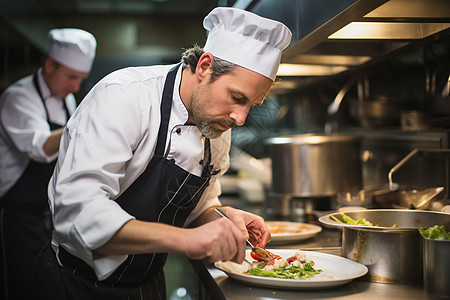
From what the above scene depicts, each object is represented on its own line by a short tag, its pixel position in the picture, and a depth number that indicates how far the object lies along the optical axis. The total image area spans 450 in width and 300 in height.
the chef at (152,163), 1.11
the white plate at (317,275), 1.19
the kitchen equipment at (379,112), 2.51
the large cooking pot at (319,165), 2.39
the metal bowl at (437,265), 1.14
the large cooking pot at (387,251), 1.29
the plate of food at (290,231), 1.83
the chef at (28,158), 2.49
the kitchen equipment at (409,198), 1.75
